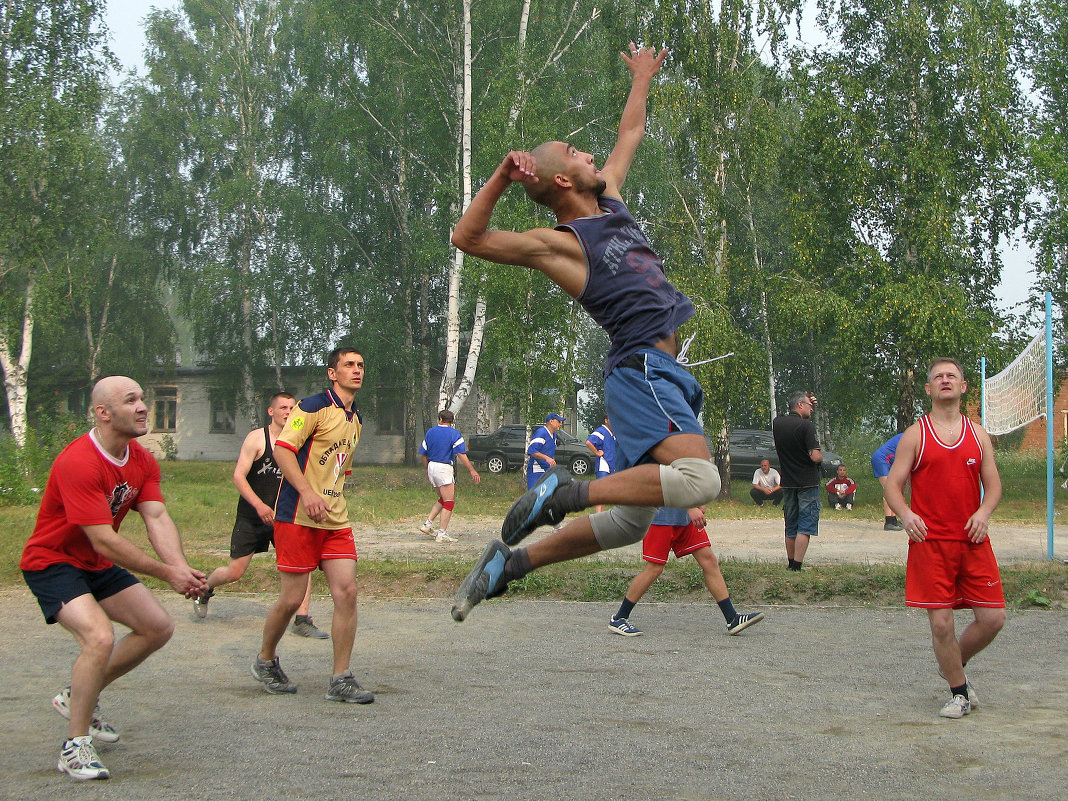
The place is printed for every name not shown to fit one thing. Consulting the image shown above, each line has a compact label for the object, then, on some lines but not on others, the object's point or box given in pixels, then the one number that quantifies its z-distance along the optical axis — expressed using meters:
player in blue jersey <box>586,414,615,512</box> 15.27
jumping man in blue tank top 4.40
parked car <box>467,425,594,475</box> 36.81
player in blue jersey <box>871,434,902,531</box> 14.76
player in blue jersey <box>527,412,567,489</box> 15.50
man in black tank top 8.72
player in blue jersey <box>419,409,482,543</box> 15.22
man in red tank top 5.75
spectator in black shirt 10.99
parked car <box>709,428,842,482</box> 33.38
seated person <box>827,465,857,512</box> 22.30
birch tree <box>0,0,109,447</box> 26.81
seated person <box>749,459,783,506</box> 23.03
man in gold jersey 6.08
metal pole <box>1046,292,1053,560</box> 11.28
